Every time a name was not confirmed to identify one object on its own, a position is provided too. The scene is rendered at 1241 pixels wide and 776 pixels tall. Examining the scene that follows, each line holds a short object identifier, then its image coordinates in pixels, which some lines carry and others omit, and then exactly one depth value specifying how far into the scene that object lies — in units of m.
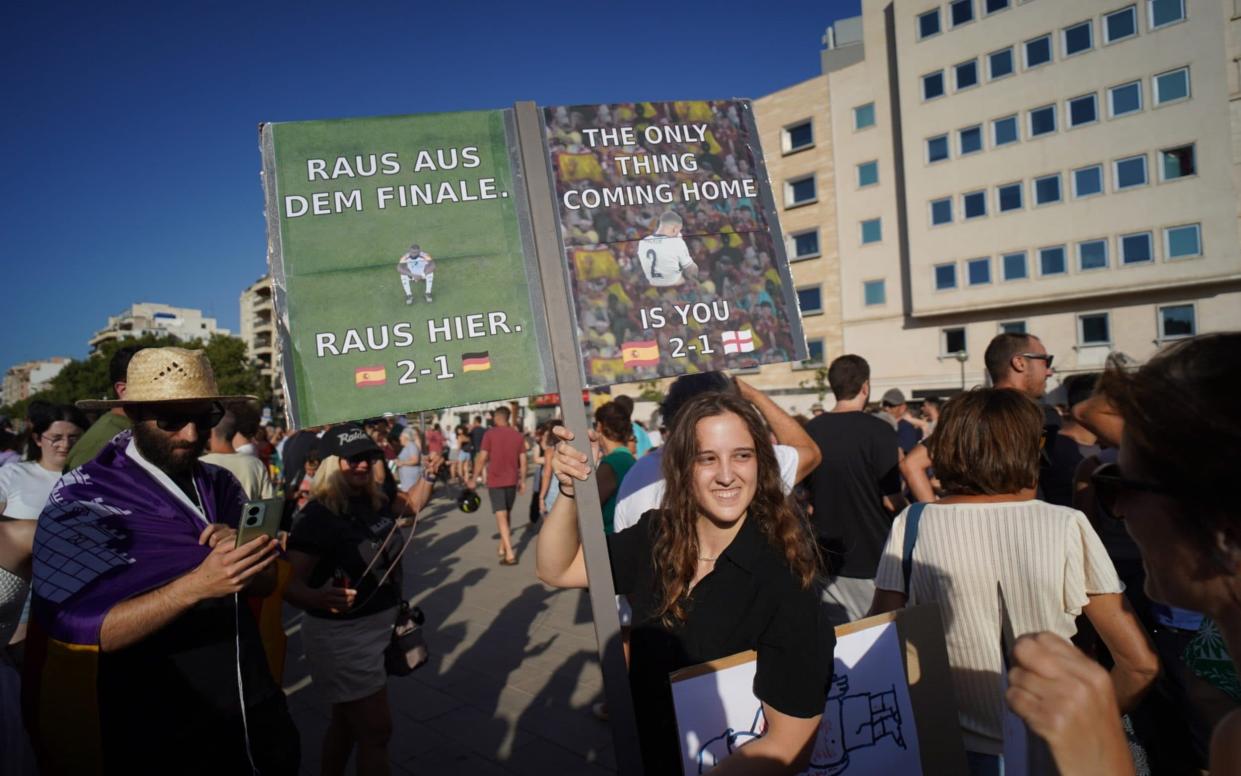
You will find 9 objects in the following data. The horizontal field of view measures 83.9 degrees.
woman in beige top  2.31
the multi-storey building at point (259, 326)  100.62
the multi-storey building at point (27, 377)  140.16
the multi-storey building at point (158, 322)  130.38
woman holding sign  1.90
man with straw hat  2.18
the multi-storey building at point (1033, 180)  26.06
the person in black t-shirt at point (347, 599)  3.48
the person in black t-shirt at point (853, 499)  4.32
